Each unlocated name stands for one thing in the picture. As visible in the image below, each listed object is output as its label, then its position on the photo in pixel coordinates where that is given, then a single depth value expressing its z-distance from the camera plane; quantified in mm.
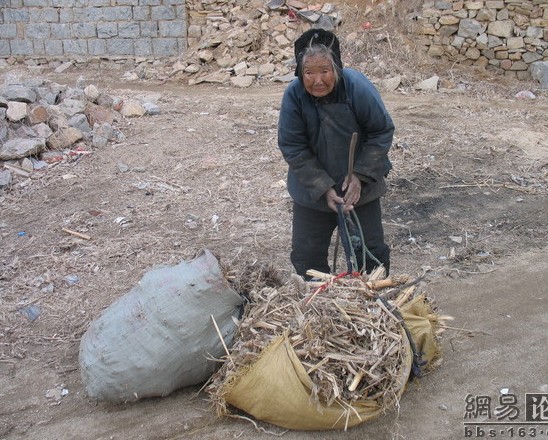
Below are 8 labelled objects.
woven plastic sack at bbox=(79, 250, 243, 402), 2668
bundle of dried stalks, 2377
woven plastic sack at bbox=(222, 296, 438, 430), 2381
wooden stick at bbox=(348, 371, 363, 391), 2328
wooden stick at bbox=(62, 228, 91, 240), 4748
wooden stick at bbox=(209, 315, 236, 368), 2673
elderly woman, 2791
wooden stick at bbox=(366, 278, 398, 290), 2697
